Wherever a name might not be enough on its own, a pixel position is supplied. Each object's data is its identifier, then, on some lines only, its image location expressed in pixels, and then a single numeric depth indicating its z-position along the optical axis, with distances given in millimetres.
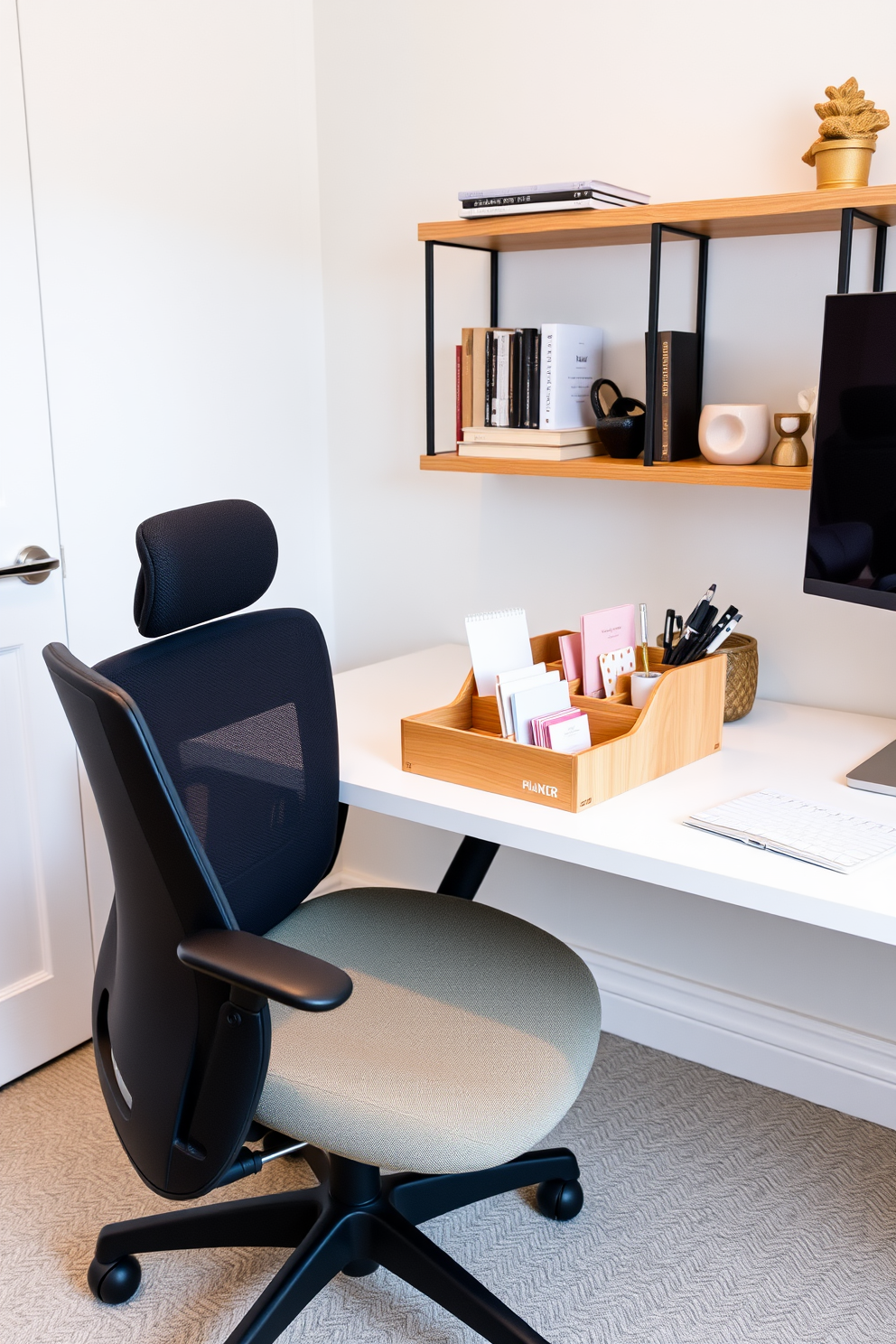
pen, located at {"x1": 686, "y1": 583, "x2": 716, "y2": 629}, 1666
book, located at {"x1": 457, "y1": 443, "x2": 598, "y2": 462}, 1903
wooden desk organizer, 1444
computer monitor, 1489
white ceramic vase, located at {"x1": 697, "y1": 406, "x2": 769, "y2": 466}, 1755
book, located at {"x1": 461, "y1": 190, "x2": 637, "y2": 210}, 1739
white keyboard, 1271
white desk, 1219
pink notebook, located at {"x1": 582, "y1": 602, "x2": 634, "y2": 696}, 1619
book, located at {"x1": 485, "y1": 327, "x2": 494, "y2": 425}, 1957
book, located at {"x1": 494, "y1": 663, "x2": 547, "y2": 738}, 1514
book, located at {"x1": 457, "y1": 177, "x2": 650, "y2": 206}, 1729
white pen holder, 1596
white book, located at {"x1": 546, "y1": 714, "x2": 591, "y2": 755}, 1491
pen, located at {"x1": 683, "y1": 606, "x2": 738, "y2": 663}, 1649
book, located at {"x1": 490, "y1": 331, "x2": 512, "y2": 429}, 1942
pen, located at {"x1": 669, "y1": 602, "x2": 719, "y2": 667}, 1653
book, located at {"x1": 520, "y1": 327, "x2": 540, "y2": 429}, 1914
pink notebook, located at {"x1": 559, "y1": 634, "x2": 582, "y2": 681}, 1661
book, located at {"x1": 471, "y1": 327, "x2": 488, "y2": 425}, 1974
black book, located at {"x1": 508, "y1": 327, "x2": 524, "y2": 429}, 1927
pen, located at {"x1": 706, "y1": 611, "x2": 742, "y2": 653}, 1661
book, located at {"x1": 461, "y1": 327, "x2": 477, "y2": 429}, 1997
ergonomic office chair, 1154
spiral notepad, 1602
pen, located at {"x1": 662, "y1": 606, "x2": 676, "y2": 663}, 1727
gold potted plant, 1618
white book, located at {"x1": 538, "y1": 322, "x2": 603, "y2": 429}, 1900
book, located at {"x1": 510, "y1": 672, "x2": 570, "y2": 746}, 1505
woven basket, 1777
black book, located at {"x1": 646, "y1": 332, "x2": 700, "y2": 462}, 1794
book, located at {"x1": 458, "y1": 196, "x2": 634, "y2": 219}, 1746
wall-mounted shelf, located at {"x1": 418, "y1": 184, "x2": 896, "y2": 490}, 1599
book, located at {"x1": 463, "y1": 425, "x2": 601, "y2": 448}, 1894
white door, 1875
